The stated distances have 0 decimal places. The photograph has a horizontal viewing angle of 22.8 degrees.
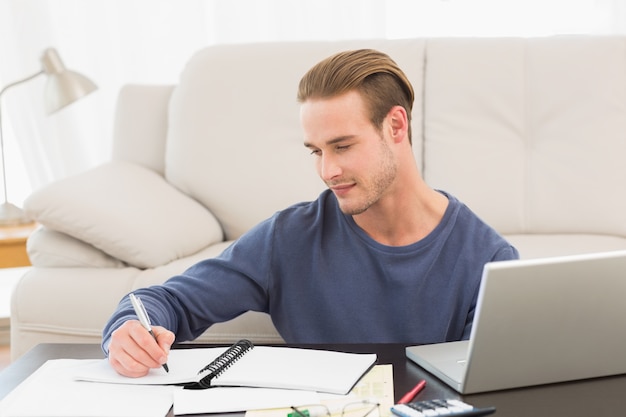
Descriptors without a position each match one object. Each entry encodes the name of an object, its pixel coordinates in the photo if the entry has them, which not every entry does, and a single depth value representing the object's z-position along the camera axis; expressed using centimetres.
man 228
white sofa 319
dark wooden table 188
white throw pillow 295
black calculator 183
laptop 186
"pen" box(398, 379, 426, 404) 190
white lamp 354
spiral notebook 196
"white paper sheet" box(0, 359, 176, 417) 190
